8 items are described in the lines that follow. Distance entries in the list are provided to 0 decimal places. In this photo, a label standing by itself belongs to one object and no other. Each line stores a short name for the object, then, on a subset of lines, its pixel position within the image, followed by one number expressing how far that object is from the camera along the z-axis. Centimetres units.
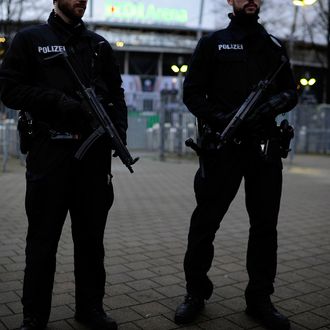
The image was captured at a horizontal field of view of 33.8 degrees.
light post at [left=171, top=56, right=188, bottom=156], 1847
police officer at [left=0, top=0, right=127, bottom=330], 315
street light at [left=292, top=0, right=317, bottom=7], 1799
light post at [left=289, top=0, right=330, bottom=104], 2476
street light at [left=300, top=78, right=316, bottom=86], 2571
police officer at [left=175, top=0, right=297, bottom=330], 358
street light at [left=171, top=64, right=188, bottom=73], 2386
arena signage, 4425
